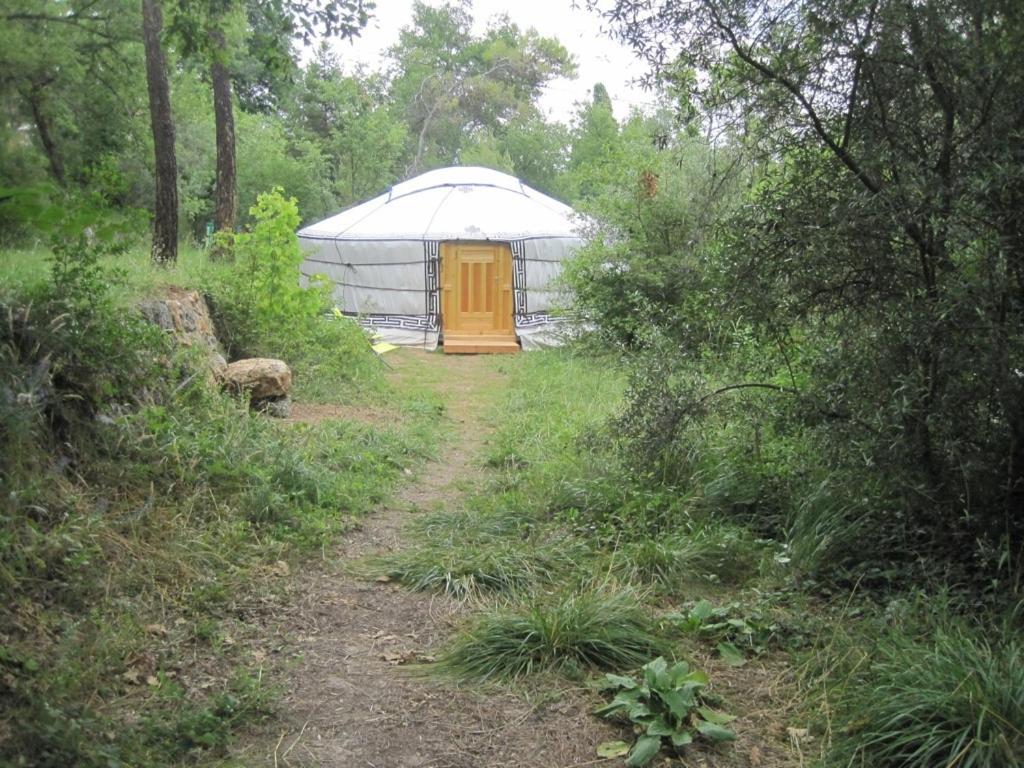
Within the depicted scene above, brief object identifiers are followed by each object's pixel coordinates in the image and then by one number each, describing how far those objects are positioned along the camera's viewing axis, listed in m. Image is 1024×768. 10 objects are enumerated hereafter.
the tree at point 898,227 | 3.18
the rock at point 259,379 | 6.85
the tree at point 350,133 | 23.27
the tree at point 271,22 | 4.81
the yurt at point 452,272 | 14.21
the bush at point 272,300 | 8.18
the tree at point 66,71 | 8.25
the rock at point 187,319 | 6.40
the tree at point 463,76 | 29.78
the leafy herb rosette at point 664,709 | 2.74
